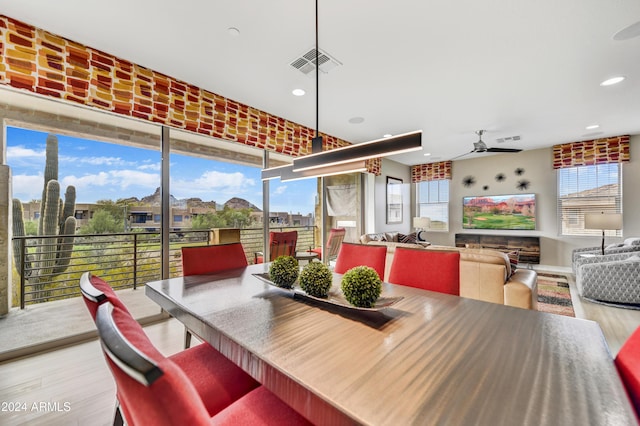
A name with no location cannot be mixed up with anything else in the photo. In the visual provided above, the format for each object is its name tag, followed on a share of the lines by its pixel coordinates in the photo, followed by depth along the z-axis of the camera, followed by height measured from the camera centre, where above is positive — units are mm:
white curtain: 5469 +318
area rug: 3180 -1177
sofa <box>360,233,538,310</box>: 2414 -657
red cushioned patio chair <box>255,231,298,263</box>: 3914 -460
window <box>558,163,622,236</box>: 4984 +412
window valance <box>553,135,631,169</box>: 4777 +1218
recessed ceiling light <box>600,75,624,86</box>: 2799 +1482
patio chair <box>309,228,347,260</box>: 4703 -526
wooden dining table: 604 -461
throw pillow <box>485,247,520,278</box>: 2879 -550
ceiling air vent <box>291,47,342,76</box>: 2391 +1494
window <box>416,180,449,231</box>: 7012 +354
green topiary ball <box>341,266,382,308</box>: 1212 -350
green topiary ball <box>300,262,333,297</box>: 1401 -361
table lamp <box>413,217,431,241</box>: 5844 -193
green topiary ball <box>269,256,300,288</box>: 1588 -360
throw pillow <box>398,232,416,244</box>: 5109 -488
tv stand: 5559 -651
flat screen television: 5816 +64
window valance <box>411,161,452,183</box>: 6828 +1185
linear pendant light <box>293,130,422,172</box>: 1207 +344
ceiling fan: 4371 +1136
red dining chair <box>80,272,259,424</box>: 893 -732
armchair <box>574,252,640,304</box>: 3170 -855
